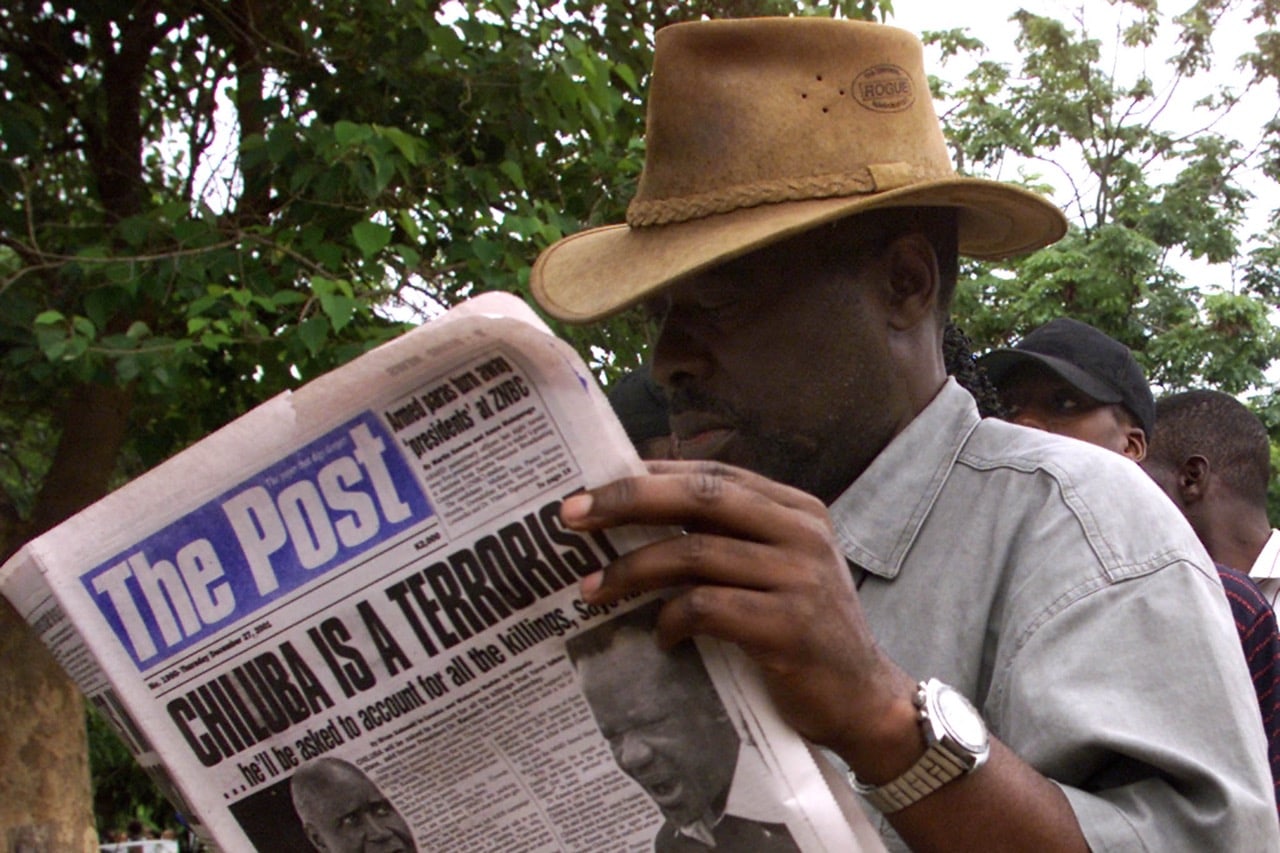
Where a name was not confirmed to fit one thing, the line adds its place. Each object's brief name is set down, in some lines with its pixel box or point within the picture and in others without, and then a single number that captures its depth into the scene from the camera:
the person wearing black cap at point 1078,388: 3.43
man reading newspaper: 1.03
